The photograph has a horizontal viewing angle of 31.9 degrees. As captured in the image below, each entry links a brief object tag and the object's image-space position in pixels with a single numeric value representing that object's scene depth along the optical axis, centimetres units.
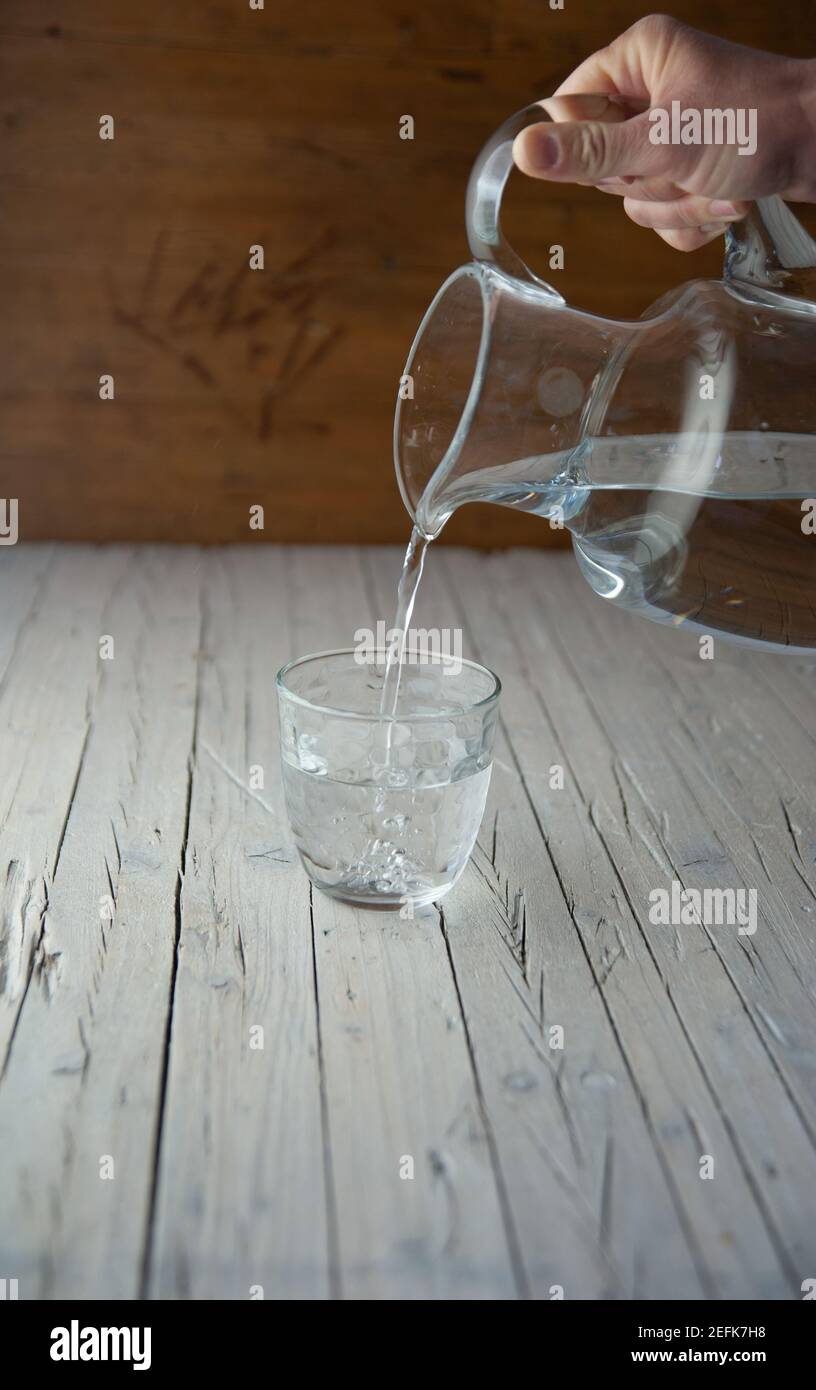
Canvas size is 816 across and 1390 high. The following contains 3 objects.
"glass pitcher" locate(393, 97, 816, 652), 102
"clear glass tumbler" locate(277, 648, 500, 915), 112
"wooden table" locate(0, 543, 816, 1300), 85
